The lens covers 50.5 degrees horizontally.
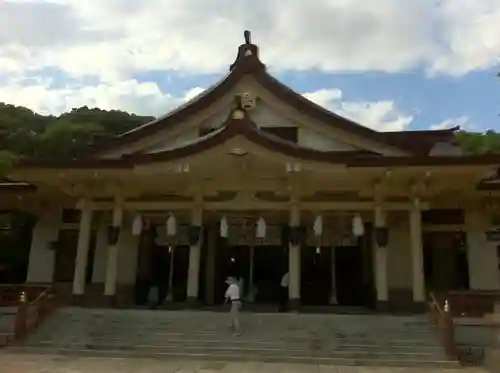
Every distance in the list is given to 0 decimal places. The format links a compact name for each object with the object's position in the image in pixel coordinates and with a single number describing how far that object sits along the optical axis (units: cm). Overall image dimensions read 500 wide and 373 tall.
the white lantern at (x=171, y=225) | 1612
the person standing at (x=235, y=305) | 1238
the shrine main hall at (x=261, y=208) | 1488
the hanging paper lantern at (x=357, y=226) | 1548
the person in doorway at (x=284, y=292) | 1572
